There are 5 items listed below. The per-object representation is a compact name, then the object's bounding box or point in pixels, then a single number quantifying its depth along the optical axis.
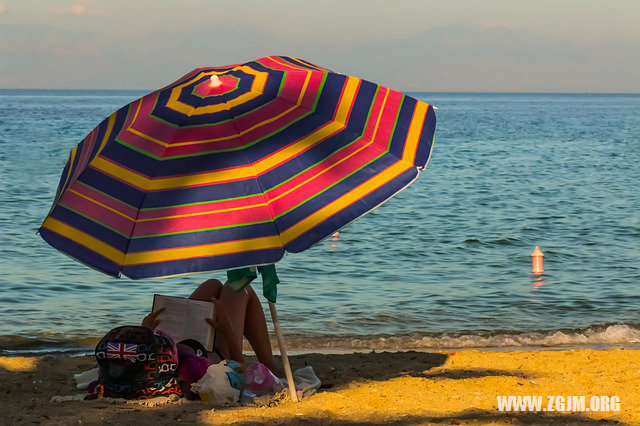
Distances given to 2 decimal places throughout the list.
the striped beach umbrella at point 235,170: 9.13
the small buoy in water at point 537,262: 26.34
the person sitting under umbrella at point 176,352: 10.24
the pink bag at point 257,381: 11.20
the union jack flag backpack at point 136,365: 10.19
